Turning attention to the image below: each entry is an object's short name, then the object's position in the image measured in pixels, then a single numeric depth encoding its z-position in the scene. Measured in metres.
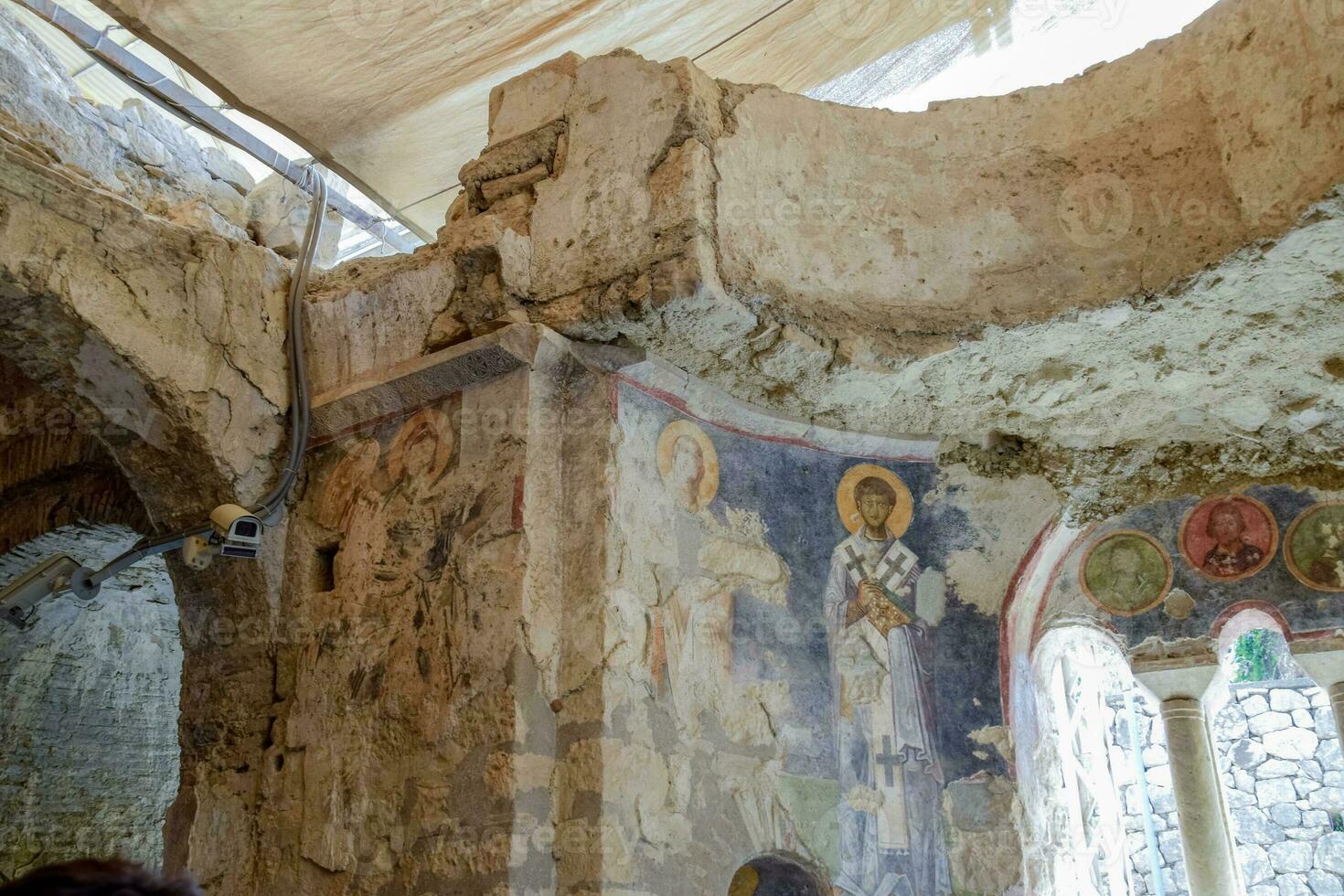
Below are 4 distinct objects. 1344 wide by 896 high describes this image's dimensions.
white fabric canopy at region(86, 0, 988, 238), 5.43
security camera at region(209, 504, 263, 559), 4.11
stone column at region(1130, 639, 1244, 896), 4.91
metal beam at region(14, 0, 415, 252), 5.14
